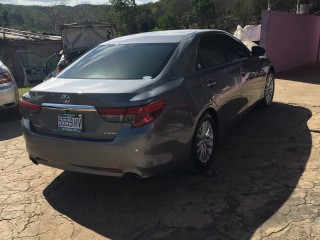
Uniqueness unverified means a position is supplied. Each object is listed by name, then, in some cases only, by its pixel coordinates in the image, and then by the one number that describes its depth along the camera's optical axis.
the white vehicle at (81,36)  9.59
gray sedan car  2.41
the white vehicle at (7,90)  4.96
